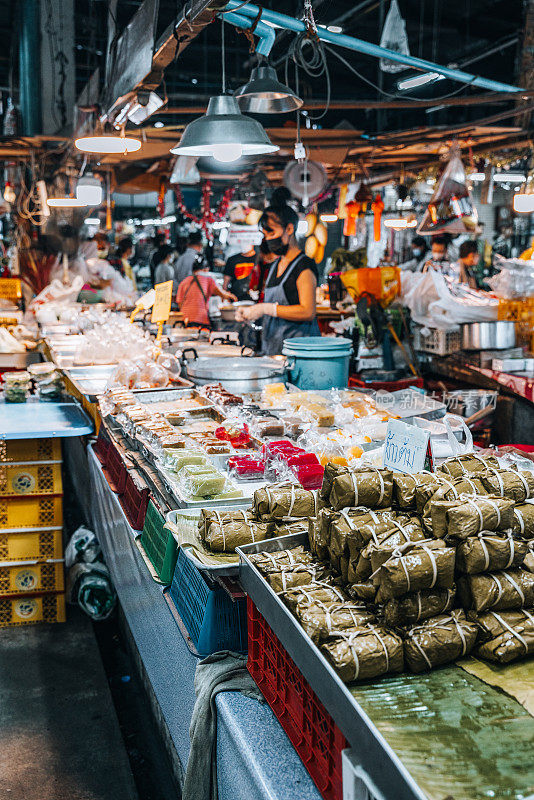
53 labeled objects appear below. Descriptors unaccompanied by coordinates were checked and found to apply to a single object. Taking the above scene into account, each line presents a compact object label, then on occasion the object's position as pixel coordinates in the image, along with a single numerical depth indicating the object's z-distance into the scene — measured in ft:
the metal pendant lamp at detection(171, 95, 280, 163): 10.20
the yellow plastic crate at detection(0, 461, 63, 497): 12.50
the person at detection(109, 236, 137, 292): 40.75
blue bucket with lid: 13.94
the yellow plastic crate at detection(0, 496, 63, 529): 12.59
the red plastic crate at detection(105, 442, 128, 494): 10.23
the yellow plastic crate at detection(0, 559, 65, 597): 12.85
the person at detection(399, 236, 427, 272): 43.42
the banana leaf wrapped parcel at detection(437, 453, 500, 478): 5.97
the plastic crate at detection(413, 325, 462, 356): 20.94
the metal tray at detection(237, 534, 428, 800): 3.45
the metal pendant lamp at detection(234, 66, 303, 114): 11.75
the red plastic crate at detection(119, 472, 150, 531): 8.61
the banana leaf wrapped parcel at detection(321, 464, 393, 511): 5.42
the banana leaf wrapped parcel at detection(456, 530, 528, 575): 4.69
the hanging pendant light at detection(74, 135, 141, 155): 14.74
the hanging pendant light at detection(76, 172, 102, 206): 24.71
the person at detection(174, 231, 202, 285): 34.63
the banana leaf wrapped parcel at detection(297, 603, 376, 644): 4.58
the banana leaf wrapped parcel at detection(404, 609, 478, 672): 4.58
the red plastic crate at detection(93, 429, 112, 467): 12.17
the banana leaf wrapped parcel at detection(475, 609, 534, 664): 4.58
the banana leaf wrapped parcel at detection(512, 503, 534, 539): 5.01
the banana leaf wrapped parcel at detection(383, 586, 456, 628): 4.68
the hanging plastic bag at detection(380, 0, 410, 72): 20.58
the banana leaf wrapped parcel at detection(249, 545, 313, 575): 5.44
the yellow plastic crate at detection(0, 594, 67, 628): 13.08
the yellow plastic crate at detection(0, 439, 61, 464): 12.42
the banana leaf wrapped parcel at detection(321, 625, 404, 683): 4.41
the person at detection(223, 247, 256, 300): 42.11
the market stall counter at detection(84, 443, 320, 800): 4.68
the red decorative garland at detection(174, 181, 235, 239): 38.93
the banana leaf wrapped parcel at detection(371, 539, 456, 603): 4.56
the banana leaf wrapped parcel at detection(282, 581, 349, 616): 4.92
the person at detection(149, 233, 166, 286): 39.83
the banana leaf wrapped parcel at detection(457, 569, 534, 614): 4.71
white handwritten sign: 6.55
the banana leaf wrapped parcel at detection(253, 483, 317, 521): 6.33
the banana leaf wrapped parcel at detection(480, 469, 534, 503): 5.30
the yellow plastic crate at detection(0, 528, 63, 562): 12.71
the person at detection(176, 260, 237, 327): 28.45
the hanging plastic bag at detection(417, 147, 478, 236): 24.40
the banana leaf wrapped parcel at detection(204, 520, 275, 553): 6.00
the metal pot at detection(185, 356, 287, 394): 13.10
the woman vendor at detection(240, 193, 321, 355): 17.43
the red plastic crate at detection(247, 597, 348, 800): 4.32
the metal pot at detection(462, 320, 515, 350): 19.74
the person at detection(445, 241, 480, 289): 32.86
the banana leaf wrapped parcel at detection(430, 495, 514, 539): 4.72
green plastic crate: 7.06
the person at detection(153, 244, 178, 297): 38.32
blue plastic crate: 6.00
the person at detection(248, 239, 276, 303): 21.44
